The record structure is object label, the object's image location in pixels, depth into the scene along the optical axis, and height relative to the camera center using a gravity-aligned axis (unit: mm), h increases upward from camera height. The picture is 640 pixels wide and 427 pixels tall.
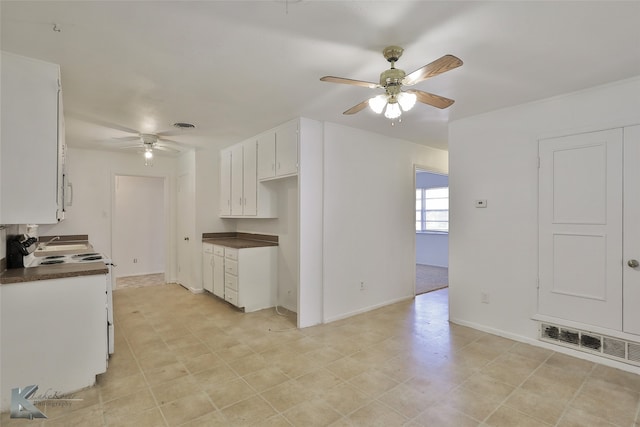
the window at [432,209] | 7930 +145
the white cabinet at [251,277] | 4207 -868
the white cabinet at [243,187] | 4457 +401
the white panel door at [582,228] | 2715 -119
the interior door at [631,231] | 2600 -131
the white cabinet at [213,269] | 4641 -853
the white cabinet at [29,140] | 2094 +502
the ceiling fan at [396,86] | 1946 +837
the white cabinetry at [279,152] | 3738 +792
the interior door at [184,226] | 5445 -228
